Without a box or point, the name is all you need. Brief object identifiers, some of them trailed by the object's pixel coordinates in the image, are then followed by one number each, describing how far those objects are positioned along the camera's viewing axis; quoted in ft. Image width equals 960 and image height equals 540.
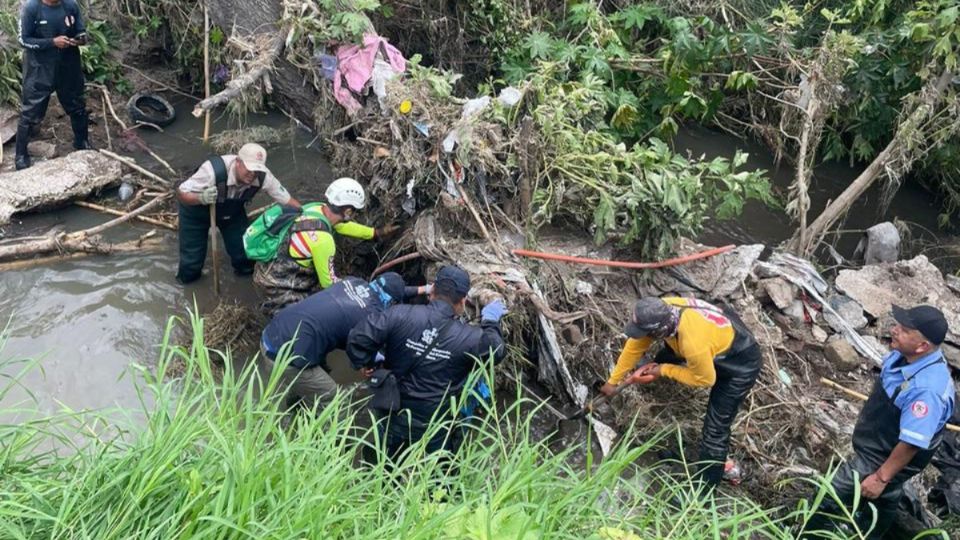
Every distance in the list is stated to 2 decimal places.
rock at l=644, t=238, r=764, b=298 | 21.33
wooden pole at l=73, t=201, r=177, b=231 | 23.73
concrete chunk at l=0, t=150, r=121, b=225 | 22.93
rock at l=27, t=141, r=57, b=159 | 26.20
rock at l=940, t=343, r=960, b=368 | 22.13
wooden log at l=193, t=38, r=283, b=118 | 19.34
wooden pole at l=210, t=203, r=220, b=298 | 20.15
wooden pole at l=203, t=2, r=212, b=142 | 26.58
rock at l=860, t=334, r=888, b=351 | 22.18
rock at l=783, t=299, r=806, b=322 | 22.34
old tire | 28.99
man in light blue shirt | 14.56
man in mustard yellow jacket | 16.01
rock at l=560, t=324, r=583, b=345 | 19.71
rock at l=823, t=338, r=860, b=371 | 21.44
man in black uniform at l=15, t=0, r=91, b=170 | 23.77
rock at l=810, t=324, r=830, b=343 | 22.16
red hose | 19.53
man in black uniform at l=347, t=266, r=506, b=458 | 15.06
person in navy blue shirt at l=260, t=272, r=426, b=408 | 16.15
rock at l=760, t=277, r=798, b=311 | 22.16
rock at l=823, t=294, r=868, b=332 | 22.58
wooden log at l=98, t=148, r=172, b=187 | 25.48
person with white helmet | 18.37
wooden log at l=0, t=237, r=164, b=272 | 21.06
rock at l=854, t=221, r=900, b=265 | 27.04
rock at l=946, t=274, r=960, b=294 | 24.66
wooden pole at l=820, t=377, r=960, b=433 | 20.31
